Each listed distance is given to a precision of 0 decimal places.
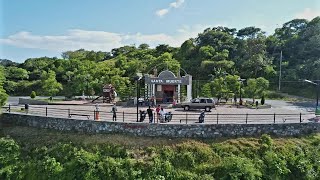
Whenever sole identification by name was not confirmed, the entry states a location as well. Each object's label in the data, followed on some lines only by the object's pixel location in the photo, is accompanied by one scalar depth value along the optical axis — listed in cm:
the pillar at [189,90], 3286
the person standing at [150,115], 1930
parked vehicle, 2602
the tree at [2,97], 2422
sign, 3176
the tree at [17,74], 5631
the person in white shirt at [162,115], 1962
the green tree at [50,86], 3672
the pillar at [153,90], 3203
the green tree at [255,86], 3600
